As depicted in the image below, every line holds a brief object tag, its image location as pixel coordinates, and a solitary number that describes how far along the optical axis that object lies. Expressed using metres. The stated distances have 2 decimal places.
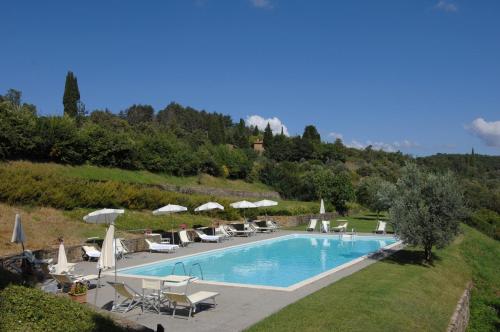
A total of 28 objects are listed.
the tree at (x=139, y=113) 86.80
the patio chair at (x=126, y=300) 9.09
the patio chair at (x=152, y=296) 9.26
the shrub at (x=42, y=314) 5.66
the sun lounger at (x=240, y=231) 24.00
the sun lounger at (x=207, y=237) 21.28
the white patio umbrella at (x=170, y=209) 19.33
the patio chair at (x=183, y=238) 20.09
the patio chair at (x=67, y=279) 10.64
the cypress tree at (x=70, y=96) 51.34
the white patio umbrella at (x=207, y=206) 22.94
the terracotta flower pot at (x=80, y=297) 9.17
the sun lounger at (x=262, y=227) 26.17
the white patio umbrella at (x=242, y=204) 25.36
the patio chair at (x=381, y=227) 25.53
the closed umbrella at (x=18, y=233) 11.52
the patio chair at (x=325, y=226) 26.46
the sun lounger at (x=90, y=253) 15.05
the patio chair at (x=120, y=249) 16.10
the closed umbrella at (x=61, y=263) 11.78
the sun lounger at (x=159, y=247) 17.58
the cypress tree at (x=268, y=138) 78.53
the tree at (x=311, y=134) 83.09
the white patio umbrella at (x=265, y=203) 26.58
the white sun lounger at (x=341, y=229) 25.86
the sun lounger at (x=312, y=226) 27.42
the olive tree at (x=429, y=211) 15.13
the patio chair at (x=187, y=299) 8.76
